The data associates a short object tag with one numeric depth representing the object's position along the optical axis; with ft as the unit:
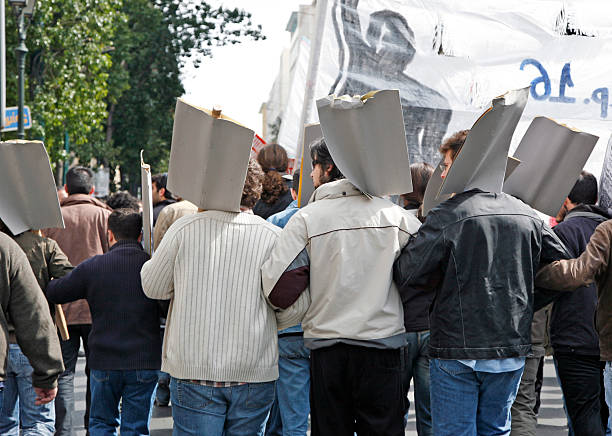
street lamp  51.03
